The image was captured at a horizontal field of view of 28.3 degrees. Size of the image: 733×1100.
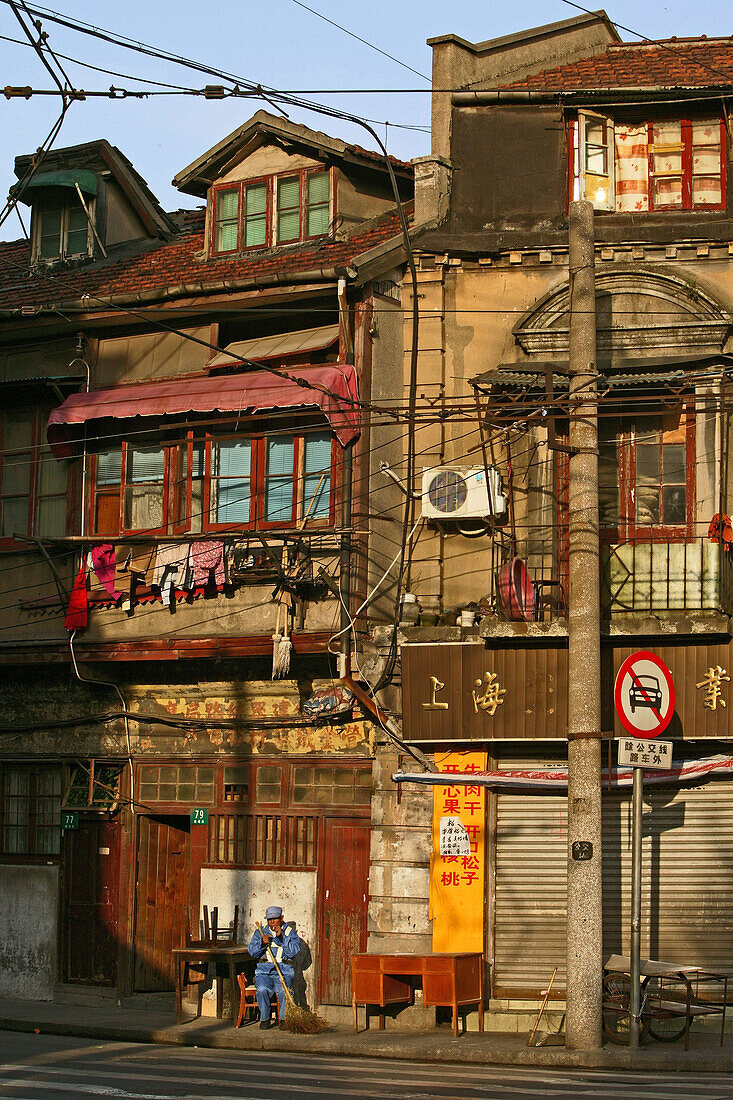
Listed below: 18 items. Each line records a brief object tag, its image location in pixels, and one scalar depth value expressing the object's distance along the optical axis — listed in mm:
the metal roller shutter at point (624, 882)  16969
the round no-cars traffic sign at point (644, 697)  15398
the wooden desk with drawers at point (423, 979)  16469
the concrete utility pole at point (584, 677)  14664
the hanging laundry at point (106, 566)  20406
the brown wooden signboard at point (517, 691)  16828
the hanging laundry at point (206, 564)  19484
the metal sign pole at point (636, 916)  14609
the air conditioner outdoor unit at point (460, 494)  18109
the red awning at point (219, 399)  18766
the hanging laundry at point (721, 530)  17203
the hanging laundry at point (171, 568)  19773
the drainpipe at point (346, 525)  18500
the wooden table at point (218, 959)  17703
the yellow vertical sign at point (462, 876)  17422
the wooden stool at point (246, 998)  17469
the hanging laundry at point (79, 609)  20422
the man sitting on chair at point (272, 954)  17297
